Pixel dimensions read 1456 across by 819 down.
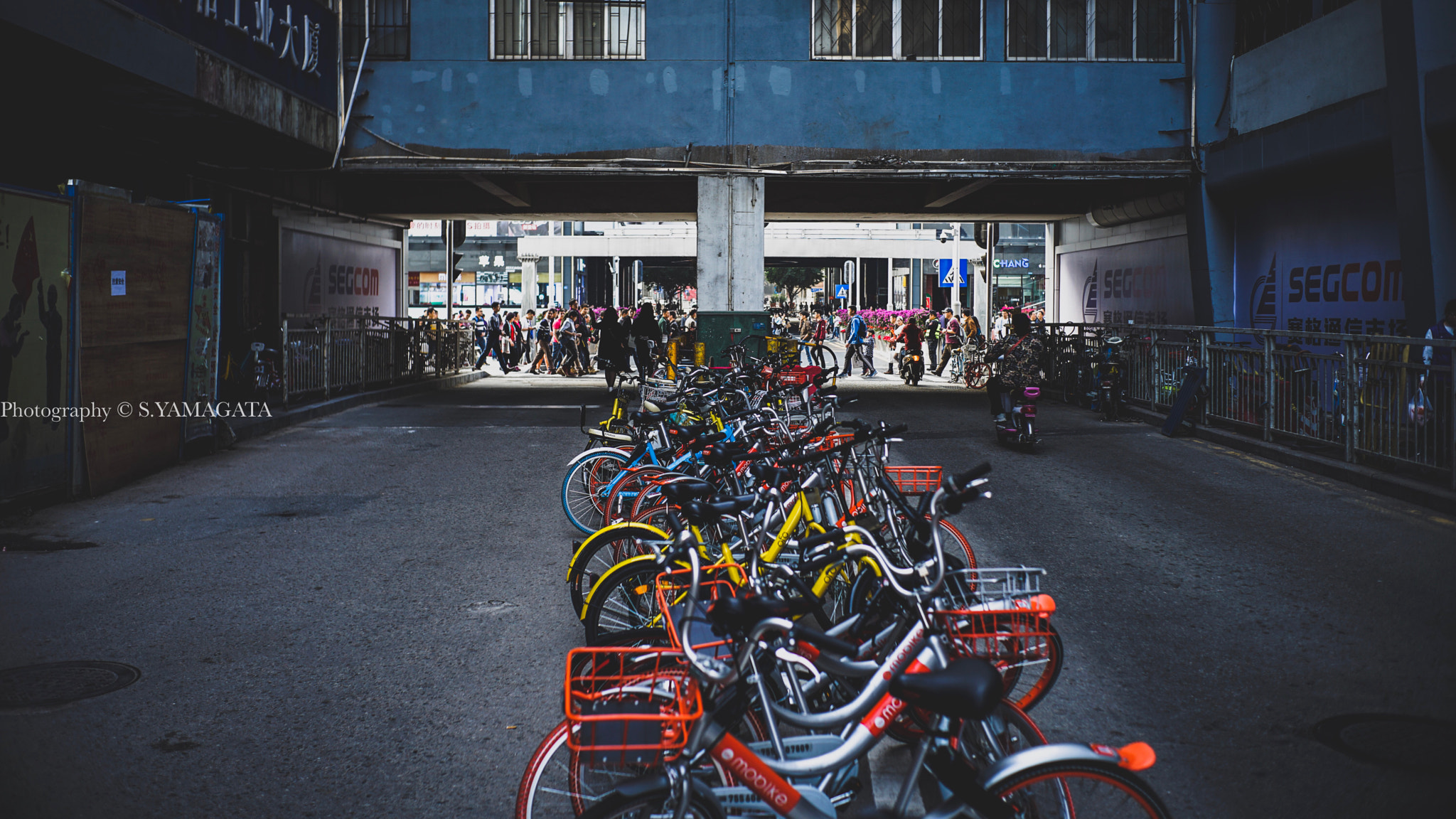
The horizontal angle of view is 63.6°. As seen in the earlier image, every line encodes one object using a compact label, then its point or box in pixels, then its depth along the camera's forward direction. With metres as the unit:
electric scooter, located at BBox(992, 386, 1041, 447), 13.83
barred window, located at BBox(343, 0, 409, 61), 20.81
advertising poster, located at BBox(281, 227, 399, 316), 22.44
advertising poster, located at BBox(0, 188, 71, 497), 9.37
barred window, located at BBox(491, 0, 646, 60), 21.09
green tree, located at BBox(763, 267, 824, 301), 101.12
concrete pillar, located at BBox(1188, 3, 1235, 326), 20.36
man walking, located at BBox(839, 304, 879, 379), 30.50
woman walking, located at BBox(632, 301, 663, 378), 20.80
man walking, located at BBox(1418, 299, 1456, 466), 10.04
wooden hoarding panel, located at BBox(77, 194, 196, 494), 10.55
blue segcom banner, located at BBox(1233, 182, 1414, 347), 16.14
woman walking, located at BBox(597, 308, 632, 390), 21.55
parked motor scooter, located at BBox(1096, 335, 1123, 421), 17.58
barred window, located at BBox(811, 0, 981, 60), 21.20
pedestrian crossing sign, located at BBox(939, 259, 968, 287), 35.41
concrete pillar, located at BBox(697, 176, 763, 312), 21.27
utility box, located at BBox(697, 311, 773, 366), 21.33
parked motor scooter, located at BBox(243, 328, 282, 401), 17.59
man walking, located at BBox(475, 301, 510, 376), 35.34
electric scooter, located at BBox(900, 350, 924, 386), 27.17
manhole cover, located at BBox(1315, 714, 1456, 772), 4.49
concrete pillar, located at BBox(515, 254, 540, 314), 59.41
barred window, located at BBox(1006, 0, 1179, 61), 21.08
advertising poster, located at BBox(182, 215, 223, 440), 12.65
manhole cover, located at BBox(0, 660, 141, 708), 5.21
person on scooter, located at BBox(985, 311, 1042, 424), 13.72
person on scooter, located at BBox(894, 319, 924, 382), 27.45
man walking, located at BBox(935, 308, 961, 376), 28.94
